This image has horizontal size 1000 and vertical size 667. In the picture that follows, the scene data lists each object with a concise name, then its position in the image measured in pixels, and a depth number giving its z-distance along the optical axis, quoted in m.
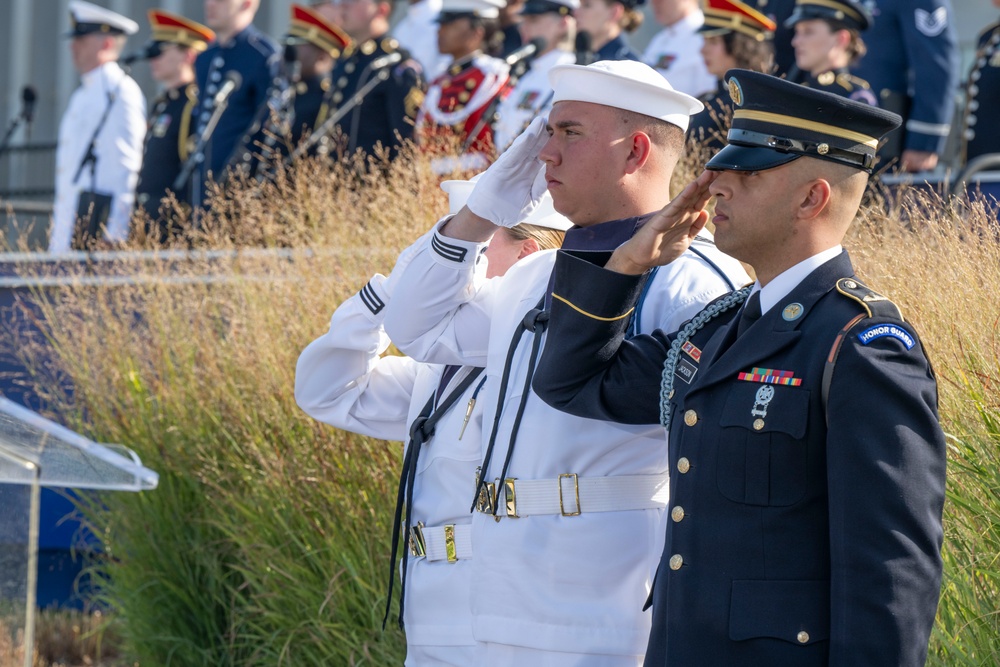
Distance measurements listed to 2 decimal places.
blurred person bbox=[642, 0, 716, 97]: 14.09
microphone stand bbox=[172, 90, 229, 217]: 17.42
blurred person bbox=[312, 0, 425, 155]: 15.76
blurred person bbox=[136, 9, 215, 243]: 18.23
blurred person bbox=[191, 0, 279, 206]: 17.30
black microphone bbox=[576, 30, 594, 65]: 14.92
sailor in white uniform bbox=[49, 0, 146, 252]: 18.16
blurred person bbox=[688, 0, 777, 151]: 12.63
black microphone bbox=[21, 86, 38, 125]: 22.10
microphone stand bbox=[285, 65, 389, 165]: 15.91
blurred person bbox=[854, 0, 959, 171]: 12.41
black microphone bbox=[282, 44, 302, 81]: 18.17
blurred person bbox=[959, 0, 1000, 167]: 13.20
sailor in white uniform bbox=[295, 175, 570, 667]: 6.28
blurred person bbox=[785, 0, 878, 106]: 12.06
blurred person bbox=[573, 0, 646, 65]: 15.14
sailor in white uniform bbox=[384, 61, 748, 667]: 5.36
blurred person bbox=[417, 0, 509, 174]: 14.76
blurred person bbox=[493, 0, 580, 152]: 14.36
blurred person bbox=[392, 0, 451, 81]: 18.98
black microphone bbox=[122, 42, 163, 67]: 18.92
